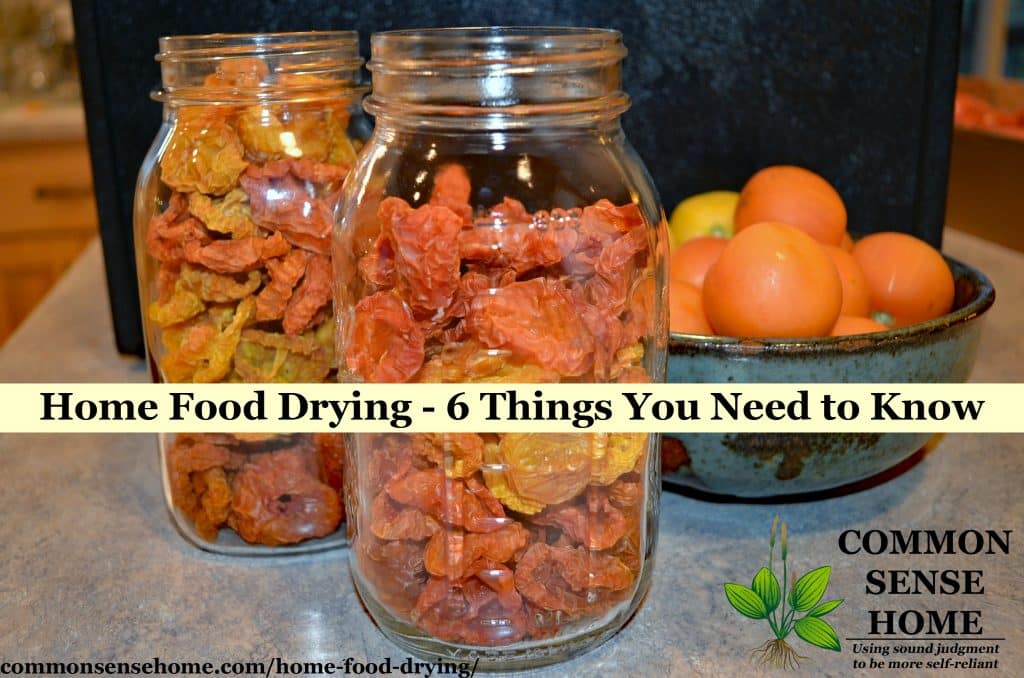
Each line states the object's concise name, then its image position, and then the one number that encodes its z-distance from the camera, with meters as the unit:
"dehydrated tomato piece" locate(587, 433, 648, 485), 0.56
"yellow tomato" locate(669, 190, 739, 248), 0.91
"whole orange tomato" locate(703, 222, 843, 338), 0.68
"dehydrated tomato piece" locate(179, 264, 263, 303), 0.64
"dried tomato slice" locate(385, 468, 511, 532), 0.55
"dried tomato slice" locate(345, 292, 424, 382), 0.54
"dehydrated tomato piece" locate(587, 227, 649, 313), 0.56
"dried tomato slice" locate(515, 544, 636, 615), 0.55
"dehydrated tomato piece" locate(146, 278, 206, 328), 0.65
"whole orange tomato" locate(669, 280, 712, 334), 0.73
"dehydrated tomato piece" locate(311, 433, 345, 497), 0.67
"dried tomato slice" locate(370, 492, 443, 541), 0.56
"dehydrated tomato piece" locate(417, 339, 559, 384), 0.54
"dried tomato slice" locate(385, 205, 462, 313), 0.52
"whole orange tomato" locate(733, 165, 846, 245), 0.82
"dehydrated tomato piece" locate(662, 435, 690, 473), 0.69
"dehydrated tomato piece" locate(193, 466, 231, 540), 0.68
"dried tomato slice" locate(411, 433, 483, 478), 0.54
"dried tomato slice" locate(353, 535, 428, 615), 0.57
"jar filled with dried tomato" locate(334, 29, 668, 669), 0.53
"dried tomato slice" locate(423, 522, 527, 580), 0.54
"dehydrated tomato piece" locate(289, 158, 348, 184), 0.64
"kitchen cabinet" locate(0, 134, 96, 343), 2.16
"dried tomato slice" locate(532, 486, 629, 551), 0.55
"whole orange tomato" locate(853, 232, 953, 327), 0.78
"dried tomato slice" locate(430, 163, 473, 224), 0.55
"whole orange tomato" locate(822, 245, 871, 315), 0.77
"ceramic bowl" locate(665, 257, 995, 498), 0.66
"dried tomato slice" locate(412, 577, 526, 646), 0.56
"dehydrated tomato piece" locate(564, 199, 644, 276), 0.55
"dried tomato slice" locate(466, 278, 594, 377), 0.53
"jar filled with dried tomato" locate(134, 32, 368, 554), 0.64
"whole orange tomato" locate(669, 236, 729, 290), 0.80
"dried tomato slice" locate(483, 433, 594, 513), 0.53
